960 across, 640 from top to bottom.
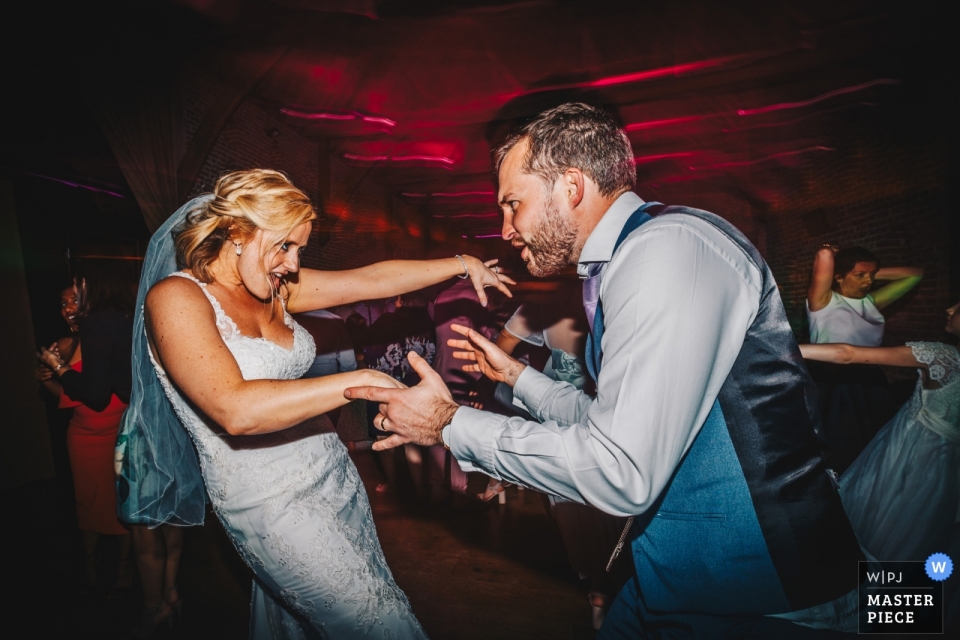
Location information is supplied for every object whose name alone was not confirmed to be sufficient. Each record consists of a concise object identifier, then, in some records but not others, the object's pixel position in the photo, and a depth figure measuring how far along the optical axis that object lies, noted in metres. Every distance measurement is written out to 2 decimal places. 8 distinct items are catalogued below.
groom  0.81
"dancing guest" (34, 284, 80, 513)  4.25
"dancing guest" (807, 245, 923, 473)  3.53
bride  1.40
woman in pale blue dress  2.19
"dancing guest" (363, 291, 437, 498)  4.19
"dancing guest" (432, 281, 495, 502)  3.67
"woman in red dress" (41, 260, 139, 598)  2.44
